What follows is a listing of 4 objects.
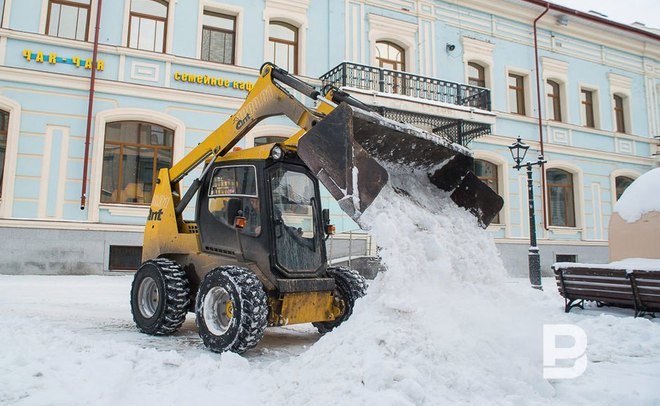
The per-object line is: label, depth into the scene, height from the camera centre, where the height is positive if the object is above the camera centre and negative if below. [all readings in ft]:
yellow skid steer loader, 14.06 +1.17
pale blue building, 38.63 +14.84
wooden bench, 23.99 -1.95
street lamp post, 37.55 -0.29
